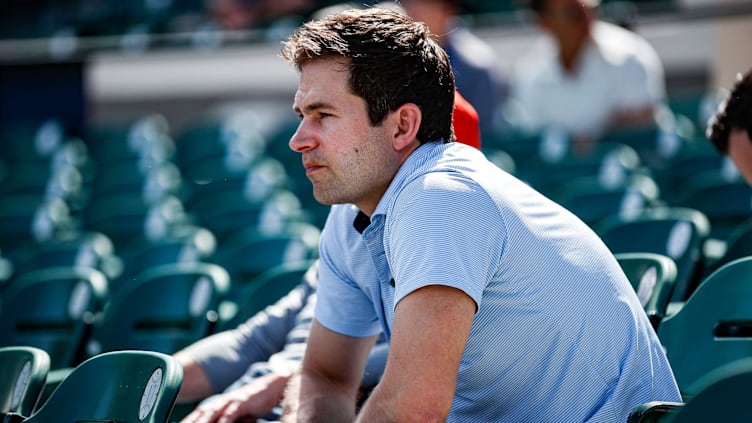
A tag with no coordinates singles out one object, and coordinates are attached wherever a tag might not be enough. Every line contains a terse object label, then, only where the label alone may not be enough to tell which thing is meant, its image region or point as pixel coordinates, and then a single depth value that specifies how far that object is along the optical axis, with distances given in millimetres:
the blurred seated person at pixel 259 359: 5180
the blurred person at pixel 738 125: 5719
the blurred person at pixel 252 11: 20031
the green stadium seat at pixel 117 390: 4164
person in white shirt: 12680
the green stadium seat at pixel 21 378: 4828
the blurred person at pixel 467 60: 10898
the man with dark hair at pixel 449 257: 3523
